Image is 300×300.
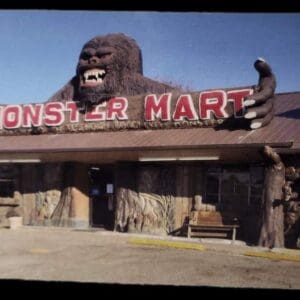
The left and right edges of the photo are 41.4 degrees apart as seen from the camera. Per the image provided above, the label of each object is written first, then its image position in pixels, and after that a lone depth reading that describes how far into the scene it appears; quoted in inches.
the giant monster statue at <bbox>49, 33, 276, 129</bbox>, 627.2
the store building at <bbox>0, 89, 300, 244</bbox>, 485.4
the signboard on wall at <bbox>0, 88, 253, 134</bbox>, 537.0
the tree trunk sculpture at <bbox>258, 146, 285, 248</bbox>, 424.8
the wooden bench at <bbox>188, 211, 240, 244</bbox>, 486.9
